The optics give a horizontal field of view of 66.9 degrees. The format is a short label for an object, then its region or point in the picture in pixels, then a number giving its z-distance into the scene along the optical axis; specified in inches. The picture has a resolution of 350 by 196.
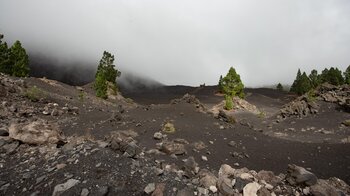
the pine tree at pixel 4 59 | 1688.0
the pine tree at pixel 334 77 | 2576.3
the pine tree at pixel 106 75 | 1813.5
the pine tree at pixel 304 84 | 2790.8
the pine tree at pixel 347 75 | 2433.6
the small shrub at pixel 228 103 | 1683.1
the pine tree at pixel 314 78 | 2850.4
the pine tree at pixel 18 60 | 1766.7
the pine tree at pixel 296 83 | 3006.9
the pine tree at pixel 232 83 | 1847.9
